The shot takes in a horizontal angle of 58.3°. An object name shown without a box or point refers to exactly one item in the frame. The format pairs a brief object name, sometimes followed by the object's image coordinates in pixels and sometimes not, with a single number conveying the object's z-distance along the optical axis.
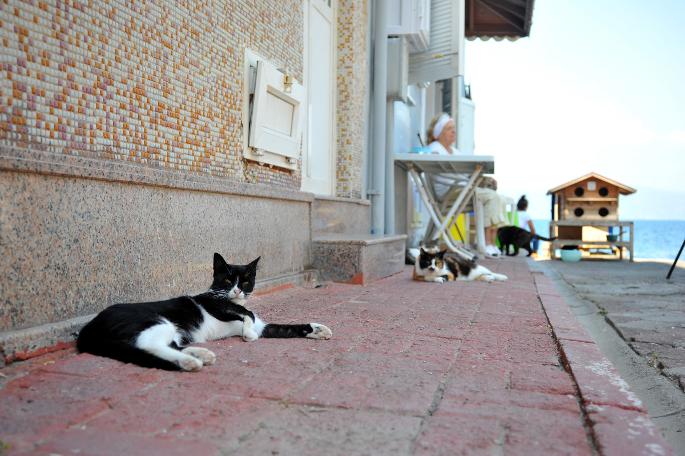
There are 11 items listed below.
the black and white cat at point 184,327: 2.38
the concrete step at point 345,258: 5.54
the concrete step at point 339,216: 6.34
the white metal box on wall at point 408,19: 8.48
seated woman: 9.92
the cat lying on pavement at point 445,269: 6.30
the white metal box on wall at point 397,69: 8.38
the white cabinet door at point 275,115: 4.79
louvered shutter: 9.85
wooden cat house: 11.44
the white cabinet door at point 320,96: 6.79
